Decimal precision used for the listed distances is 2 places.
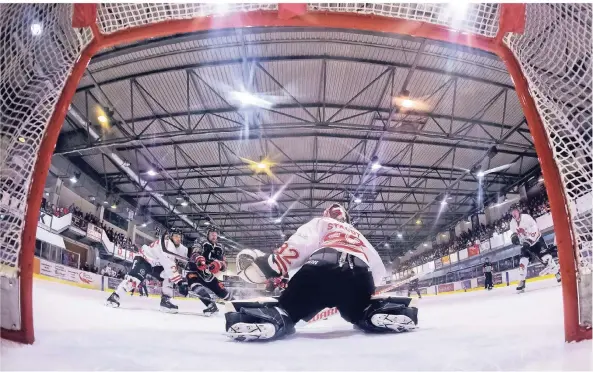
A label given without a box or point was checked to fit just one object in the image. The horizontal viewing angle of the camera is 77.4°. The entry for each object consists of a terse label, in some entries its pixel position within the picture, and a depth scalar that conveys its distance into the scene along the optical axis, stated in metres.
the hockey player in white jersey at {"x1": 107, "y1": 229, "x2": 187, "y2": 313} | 6.84
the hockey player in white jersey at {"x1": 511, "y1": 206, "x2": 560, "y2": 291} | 7.63
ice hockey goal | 1.79
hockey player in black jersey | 6.36
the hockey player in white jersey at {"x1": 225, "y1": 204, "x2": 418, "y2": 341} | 2.53
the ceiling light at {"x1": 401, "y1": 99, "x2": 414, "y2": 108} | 9.04
